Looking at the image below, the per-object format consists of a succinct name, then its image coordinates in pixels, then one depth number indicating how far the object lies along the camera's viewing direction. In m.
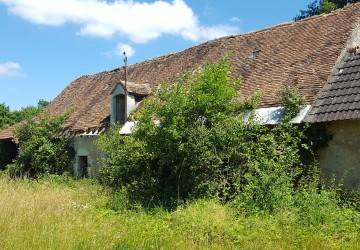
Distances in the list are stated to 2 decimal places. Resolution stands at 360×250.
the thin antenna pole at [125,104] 16.06
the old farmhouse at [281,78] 10.11
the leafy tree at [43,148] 18.09
